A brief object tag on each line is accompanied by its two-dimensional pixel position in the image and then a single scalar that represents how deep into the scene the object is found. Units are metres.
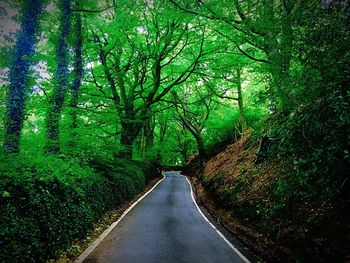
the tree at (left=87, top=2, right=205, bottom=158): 15.10
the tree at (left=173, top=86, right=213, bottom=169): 29.50
